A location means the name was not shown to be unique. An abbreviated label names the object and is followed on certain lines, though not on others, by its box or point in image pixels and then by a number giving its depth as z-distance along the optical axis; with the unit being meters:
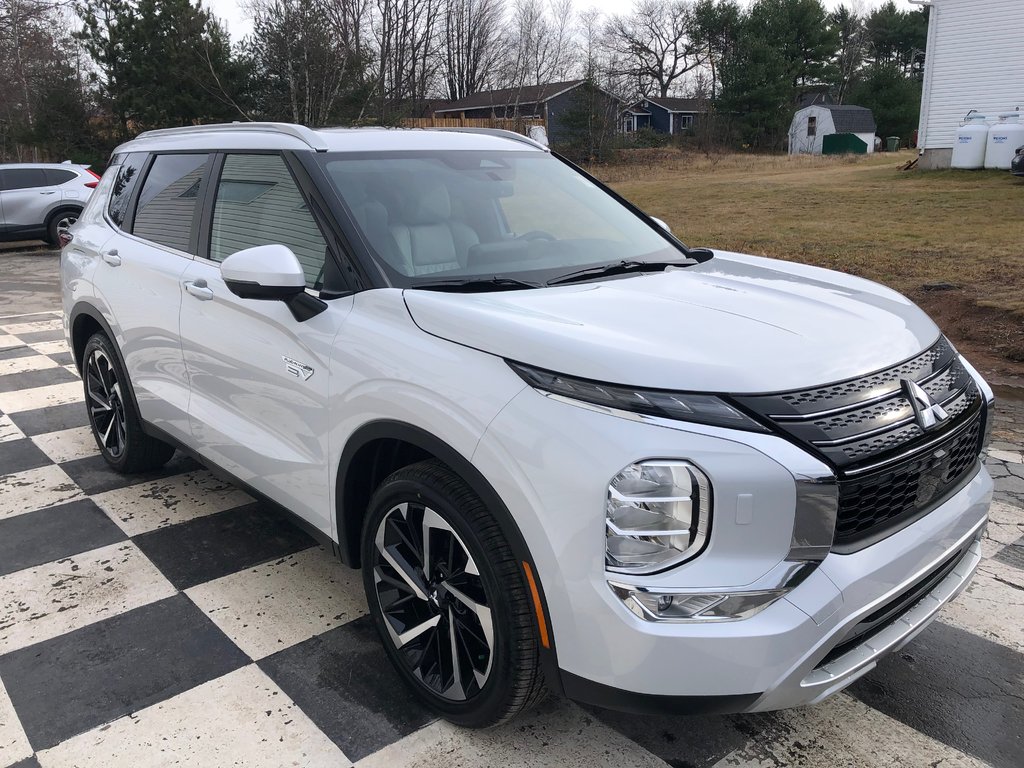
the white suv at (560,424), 1.82
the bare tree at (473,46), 40.00
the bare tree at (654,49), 62.62
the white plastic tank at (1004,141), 20.36
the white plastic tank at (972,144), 21.30
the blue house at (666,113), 61.41
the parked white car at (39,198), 14.53
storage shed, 51.31
